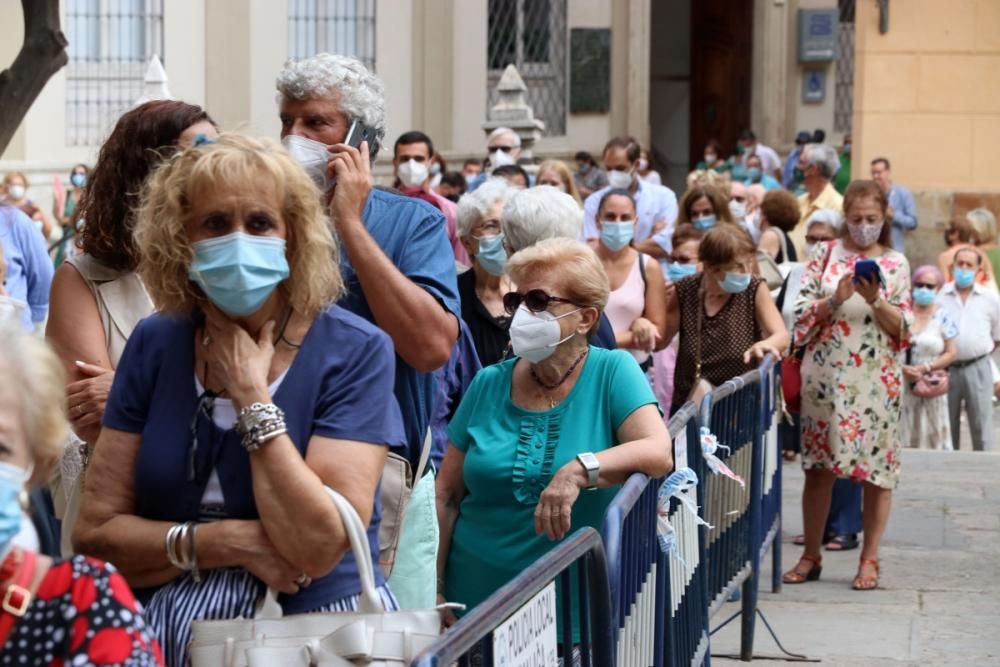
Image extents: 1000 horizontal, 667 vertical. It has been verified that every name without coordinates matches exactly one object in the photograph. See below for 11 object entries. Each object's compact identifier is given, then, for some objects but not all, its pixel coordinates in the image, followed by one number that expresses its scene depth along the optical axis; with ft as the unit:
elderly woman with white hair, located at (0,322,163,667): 14.30
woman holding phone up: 50.77
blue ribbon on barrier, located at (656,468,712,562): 29.59
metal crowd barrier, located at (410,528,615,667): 17.23
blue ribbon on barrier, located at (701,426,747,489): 34.56
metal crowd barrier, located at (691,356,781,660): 36.70
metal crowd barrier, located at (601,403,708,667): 25.65
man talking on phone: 24.61
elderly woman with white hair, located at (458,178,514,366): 37.18
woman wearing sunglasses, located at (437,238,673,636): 28.93
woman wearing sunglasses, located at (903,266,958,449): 76.88
